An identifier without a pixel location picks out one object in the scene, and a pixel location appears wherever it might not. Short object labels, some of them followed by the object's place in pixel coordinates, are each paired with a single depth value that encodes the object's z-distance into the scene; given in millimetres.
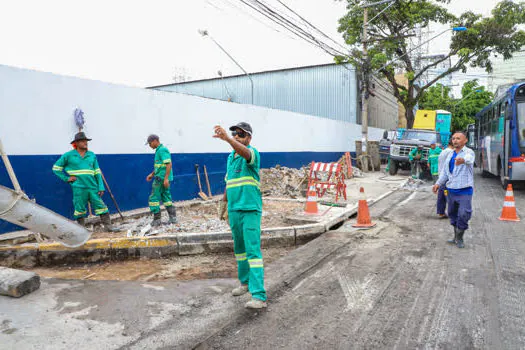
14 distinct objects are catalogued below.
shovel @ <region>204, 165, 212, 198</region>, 9961
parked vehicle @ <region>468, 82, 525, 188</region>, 10555
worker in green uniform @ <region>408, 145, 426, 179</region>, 15648
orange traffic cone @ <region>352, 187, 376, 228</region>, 7112
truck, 16922
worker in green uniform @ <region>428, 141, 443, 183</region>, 11980
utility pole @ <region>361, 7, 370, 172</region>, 18312
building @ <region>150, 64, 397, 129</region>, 22797
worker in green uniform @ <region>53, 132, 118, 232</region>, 5848
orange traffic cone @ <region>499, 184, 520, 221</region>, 7508
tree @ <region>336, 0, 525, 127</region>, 20156
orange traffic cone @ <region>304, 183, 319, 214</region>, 7672
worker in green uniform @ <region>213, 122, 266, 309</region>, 3457
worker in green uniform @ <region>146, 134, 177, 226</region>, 6500
